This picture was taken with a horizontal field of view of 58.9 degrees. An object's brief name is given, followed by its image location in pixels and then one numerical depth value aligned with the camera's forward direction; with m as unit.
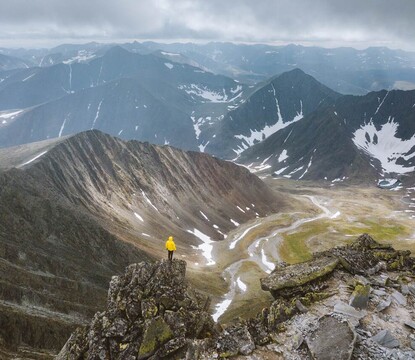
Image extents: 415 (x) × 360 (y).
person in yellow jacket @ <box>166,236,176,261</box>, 25.23
